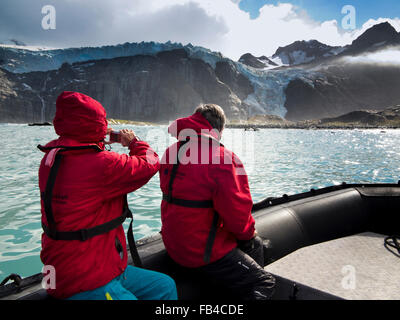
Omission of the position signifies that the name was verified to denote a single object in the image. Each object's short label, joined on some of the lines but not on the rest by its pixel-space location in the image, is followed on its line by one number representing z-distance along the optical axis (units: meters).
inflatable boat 1.97
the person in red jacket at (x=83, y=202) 1.32
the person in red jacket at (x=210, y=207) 1.72
